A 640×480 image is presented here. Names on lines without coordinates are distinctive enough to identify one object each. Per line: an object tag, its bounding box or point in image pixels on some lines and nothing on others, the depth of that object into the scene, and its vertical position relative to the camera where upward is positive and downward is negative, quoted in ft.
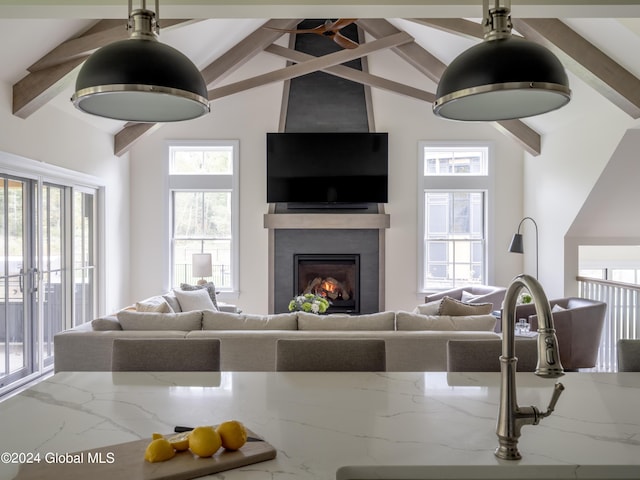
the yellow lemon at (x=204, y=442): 4.28 -1.71
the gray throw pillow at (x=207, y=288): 21.37 -2.32
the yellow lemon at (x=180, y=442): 4.41 -1.77
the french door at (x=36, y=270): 15.97 -1.29
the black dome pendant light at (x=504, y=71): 4.87 +1.53
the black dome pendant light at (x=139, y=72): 4.97 +1.54
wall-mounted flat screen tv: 25.38 +3.09
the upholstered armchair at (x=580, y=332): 16.96 -3.23
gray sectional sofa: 12.69 -2.46
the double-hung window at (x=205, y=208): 26.23 +1.22
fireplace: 25.94 -2.27
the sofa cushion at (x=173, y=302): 17.65 -2.37
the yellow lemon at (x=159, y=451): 4.24 -1.77
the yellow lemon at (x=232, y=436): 4.38 -1.70
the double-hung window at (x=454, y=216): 26.32 +0.82
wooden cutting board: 4.04 -1.86
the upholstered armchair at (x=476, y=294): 22.34 -2.75
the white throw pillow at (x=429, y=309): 14.26 -2.09
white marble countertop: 4.40 -1.89
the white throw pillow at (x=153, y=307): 15.02 -2.14
